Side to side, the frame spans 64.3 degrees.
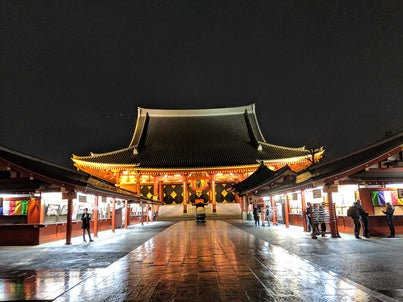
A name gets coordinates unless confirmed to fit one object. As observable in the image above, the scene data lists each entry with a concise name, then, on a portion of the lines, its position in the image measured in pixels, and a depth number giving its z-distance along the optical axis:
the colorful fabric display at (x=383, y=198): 16.09
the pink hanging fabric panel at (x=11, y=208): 15.86
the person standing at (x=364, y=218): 14.80
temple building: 41.16
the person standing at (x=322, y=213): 15.62
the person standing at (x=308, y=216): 16.62
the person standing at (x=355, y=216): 14.90
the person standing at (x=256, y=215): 26.44
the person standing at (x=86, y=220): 16.59
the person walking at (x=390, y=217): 14.63
